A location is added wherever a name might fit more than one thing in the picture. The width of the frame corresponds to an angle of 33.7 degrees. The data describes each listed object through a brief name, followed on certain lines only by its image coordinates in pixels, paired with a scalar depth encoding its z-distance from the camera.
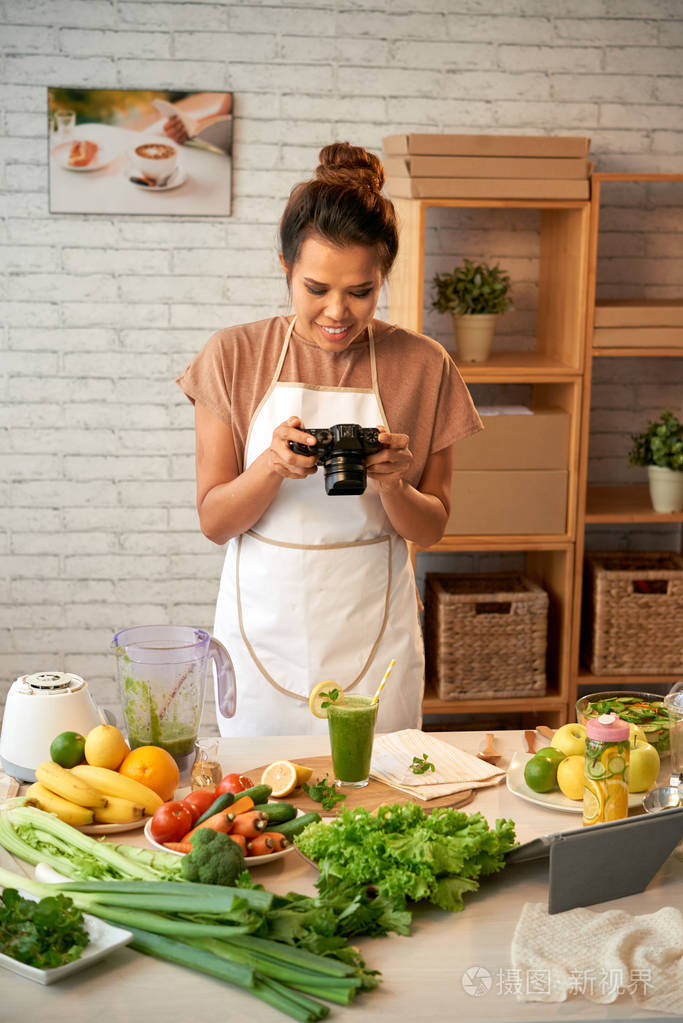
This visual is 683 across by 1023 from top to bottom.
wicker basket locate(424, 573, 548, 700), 3.48
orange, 1.63
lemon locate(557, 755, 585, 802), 1.65
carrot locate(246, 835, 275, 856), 1.46
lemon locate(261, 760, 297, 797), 1.68
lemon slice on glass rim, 1.70
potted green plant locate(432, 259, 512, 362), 3.44
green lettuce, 1.34
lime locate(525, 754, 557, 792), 1.68
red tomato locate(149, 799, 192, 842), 1.48
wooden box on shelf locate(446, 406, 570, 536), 3.42
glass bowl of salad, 1.75
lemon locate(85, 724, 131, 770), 1.64
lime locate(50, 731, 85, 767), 1.64
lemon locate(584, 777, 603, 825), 1.52
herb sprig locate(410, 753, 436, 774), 1.75
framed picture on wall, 3.51
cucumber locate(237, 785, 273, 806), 1.56
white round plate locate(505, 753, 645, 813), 1.63
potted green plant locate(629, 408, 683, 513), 3.50
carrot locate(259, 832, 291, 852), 1.48
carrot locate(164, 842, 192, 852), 1.45
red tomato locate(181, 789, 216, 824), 1.54
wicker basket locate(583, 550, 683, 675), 3.50
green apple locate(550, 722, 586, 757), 1.70
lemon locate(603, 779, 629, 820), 1.52
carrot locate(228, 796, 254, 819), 1.51
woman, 2.19
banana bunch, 1.56
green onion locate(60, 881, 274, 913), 1.26
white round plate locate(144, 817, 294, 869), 1.46
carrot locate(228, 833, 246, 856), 1.45
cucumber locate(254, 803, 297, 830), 1.54
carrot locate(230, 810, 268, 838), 1.48
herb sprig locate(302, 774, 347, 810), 1.63
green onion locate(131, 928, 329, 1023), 1.17
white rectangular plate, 1.23
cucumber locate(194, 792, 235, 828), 1.52
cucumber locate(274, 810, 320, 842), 1.52
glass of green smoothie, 1.67
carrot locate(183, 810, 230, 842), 1.47
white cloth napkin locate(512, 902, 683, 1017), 1.22
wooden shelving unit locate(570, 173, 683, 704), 3.34
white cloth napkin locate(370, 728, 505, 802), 1.72
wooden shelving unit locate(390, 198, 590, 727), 3.34
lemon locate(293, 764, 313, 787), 1.71
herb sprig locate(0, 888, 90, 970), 1.24
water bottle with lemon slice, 1.51
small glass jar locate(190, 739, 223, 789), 1.68
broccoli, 1.34
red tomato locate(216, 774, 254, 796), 1.59
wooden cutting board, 1.65
